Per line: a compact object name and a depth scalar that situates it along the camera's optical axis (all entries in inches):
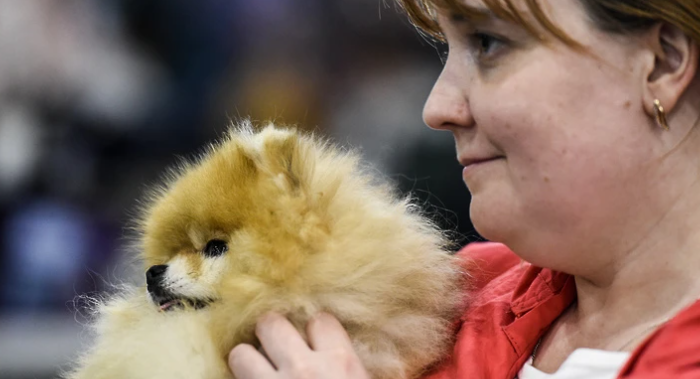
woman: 67.5
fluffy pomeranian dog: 68.7
